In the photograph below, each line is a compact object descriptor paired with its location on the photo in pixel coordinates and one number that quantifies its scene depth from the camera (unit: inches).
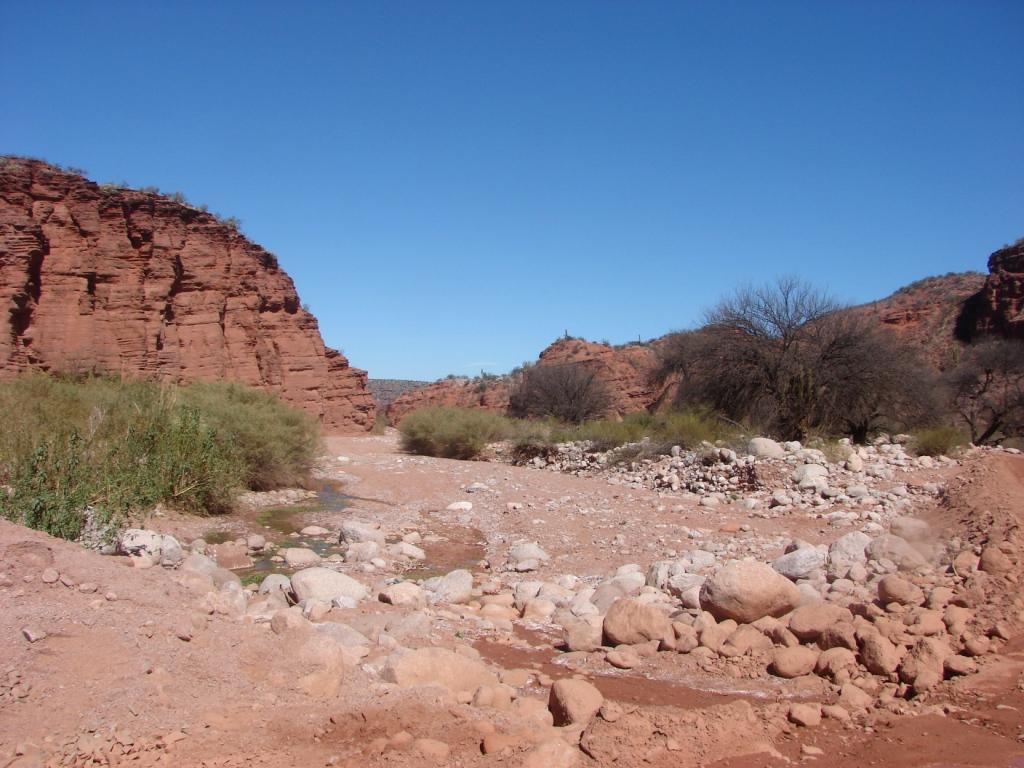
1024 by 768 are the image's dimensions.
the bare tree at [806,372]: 746.8
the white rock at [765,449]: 583.8
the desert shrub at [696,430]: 725.9
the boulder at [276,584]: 291.3
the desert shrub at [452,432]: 1021.2
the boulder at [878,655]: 190.9
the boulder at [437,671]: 183.5
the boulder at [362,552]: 384.5
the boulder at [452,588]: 304.7
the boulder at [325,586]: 283.1
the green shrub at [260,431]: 594.9
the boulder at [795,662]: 206.1
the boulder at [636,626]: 237.1
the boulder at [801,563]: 302.2
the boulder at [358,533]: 429.4
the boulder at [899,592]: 233.1
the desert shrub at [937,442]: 624.1
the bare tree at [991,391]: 877.2
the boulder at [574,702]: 168.4
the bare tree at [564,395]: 1371.8
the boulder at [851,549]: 297.7
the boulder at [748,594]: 245.1
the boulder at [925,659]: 184.7
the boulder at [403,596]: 282.4
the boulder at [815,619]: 219.4
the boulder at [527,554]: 392.2
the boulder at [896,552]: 278.1
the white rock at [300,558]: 372.8
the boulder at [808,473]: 516.7
